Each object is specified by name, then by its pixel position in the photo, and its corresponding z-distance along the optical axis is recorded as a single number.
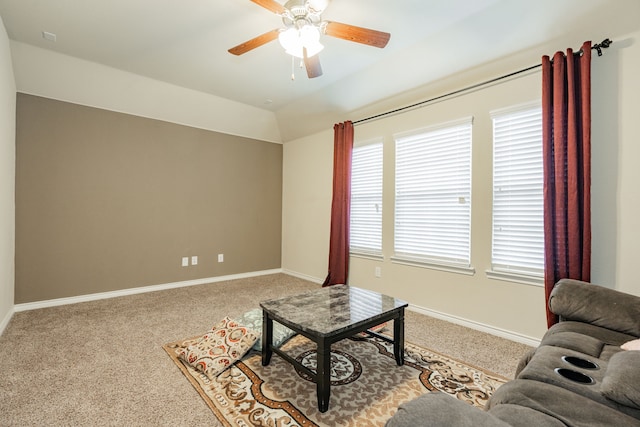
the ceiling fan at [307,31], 2.07
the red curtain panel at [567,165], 2.30
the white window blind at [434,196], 3.18
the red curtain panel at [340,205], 4.35
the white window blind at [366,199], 4.08
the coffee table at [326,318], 1.75
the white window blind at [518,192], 2.65
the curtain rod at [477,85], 2.30
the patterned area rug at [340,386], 1.72
